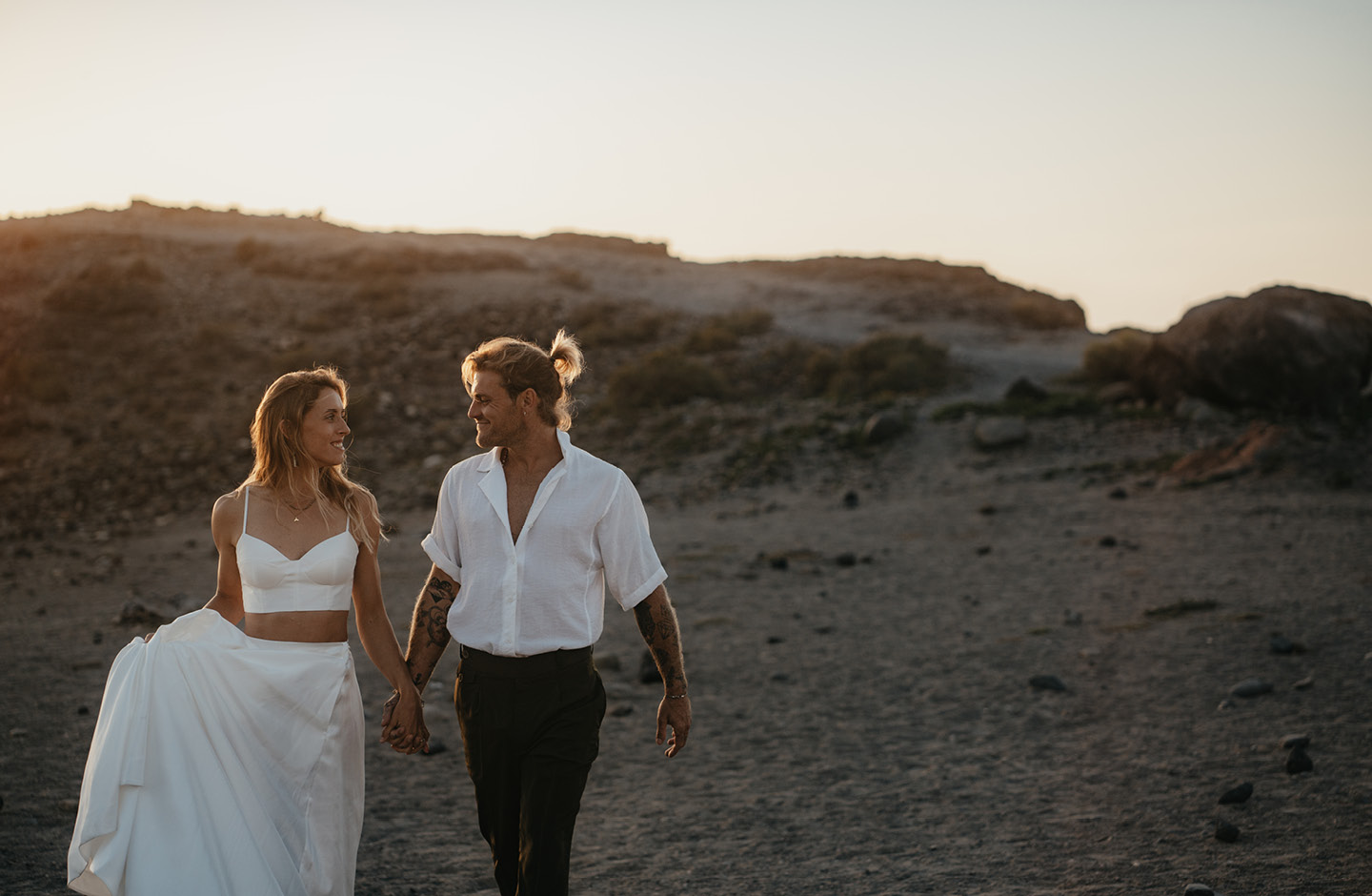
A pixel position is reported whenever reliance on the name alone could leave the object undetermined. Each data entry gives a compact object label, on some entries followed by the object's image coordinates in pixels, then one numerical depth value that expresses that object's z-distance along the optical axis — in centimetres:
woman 290
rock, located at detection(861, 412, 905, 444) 1552
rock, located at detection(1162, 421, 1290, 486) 1230
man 294
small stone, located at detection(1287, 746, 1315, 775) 501
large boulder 1477
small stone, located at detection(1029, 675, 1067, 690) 669
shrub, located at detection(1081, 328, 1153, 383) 1975
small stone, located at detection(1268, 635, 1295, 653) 690
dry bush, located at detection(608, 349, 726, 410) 1919
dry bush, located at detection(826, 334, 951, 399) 2002
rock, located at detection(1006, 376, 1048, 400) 1791
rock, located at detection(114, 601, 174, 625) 897
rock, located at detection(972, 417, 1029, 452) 1488
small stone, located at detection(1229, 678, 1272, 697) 625
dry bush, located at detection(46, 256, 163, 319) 2483
